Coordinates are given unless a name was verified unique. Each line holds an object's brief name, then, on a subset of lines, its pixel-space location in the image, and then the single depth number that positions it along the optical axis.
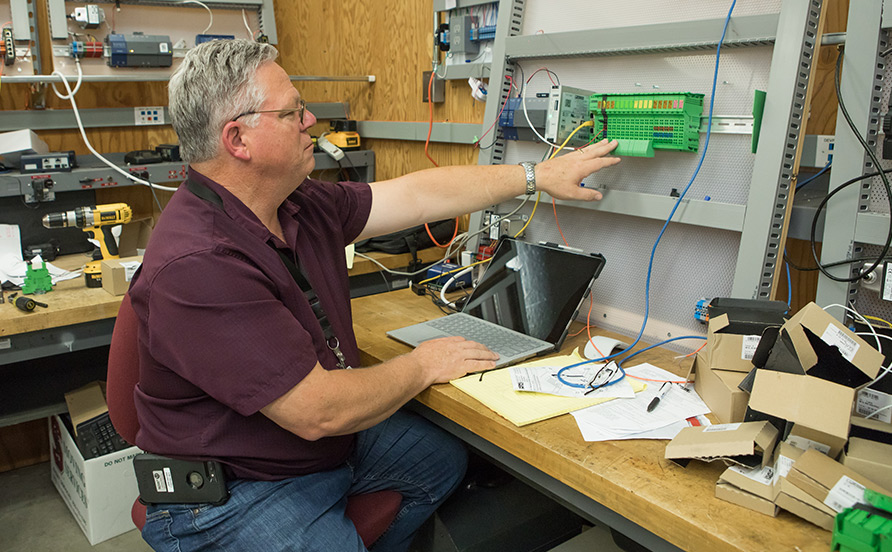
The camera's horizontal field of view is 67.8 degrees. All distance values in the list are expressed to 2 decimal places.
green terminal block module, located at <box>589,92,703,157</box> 1.49
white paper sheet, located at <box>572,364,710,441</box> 1.19
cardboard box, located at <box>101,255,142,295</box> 2.01
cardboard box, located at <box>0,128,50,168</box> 2.33
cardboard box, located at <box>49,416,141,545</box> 2.18
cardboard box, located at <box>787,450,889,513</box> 0.88
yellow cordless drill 2.11
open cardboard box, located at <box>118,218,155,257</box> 2.56
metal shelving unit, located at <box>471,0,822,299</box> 1.32
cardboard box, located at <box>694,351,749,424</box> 1.16
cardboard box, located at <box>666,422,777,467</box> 0.99
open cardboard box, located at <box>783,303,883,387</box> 1.07
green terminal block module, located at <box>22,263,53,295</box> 2.02
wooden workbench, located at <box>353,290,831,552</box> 0.90
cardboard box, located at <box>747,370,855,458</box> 0.97
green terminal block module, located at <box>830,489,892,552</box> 0.80
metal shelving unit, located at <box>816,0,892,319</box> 1.26
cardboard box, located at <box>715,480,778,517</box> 0.94
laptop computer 1.60
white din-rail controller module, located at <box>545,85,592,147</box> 1.67
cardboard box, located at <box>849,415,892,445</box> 1.02
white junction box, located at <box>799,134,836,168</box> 1.43
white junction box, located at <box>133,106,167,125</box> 2.73
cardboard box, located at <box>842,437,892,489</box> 0.93
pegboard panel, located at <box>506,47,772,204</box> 1.45
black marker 1.25
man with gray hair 1.16
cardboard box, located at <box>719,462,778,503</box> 0.95
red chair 1.33
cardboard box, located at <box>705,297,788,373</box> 1.22
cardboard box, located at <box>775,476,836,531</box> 0.89
